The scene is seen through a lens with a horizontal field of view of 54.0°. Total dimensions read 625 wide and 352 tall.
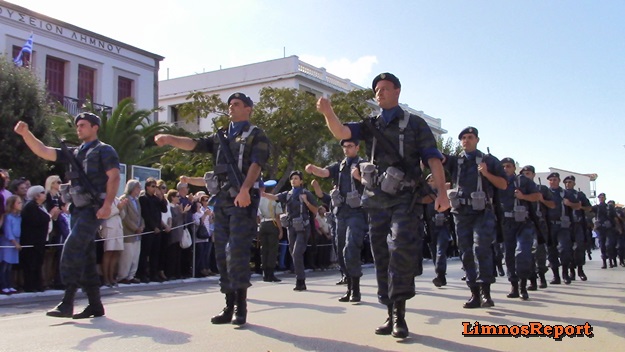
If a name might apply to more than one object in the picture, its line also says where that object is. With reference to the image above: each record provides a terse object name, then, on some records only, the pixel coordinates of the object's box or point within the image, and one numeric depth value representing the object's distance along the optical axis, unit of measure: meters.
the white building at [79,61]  27.81
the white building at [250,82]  38.56
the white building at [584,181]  40.73
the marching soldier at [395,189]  5.20
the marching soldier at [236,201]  5.84
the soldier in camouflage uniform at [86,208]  6.38
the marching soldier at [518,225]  9.08
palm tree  23.22
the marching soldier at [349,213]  8.25
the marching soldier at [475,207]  7.62
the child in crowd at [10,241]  9.69
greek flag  22.91
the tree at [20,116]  18.33
